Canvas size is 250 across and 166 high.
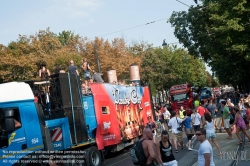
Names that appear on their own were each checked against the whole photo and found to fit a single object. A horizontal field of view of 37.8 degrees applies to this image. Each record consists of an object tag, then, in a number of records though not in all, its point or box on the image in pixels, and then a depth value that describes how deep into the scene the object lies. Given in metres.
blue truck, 9.56
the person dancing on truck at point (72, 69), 14.05
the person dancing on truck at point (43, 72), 12.65
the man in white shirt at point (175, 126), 15.16
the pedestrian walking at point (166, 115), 26.37
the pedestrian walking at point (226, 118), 16.65
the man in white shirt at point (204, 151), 7.20
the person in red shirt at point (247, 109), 15.92
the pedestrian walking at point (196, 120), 16.09
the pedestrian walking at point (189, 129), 15.34
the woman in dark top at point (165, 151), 7.93
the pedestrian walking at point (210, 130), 13.08
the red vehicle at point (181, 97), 39.31
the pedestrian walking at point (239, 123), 14.40
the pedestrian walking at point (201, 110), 20.11
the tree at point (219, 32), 30.59
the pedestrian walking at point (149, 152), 7.15
